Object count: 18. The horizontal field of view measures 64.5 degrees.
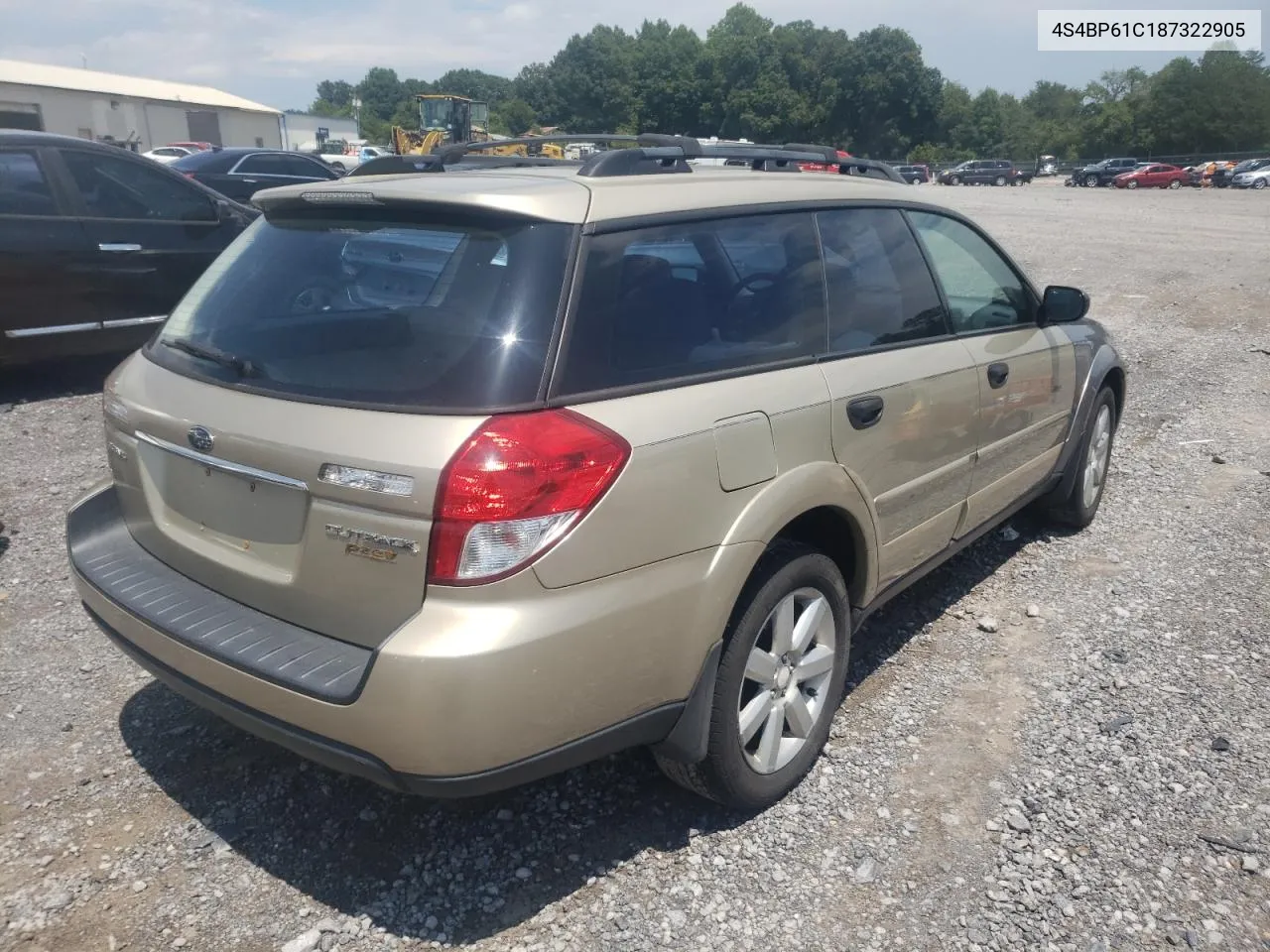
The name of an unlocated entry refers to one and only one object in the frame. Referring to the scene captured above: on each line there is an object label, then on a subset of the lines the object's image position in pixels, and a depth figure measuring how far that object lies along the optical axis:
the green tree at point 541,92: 121.14
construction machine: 39.97
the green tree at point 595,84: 118.31
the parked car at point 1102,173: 56.72
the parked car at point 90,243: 6.75
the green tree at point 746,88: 105.62
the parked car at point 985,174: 58.66
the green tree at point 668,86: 114.69
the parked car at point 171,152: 43.07
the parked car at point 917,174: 52.63
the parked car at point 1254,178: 49.44
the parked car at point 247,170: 13.45
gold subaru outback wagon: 2.22
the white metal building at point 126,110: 59.19
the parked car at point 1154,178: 53.41
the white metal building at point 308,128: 90.88
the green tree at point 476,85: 143.00
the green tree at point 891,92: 103.19
